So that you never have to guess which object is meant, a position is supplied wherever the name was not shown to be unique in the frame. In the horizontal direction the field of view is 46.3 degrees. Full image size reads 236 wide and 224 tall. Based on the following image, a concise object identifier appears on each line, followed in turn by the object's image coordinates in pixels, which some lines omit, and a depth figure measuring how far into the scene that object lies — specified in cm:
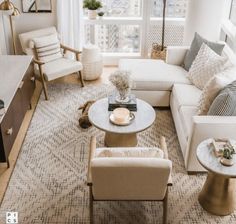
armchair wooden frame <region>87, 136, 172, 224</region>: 217
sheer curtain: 404
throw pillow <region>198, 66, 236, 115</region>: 265
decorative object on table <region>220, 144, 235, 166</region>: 221
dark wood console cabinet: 268
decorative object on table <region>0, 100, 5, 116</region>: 262
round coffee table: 277
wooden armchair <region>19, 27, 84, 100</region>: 366
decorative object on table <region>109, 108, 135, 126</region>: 282
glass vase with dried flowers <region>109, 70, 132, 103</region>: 292
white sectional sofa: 252
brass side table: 230
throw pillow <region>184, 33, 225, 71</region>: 341
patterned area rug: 240
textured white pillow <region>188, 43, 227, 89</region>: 314
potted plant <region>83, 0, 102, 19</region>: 412
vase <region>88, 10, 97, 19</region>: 421
